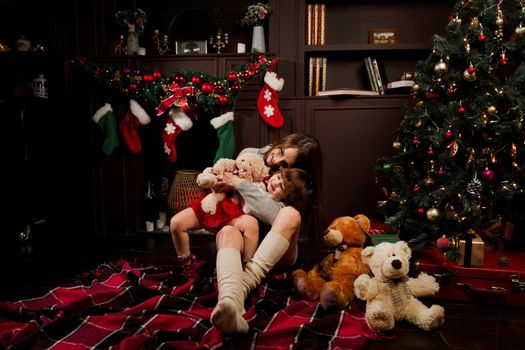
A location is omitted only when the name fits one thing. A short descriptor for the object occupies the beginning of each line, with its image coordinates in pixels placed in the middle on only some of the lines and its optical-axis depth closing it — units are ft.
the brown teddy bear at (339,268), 5.97
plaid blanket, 4.84
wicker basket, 10.78
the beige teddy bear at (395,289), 5.46
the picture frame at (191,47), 11.80
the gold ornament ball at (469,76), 6.56
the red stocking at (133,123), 10.48
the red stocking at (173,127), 10.27
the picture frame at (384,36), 11.09
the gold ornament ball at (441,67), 6.86
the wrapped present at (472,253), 6.40
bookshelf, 10.93
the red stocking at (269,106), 10.38
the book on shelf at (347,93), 10.27
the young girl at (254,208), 6.11
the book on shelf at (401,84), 10.24
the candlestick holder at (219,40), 11.46
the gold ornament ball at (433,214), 6.68
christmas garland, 10.03
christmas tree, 6.56
